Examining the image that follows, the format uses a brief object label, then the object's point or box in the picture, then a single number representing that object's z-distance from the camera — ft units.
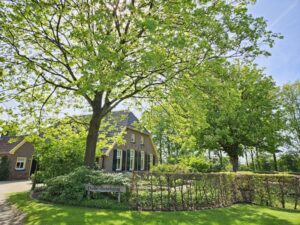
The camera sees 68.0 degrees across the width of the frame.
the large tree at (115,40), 23.09
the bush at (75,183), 28.09
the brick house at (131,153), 68.39
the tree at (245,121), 61.93
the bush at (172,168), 55.47
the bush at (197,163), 69.67
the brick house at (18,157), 70.03
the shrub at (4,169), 66.33
